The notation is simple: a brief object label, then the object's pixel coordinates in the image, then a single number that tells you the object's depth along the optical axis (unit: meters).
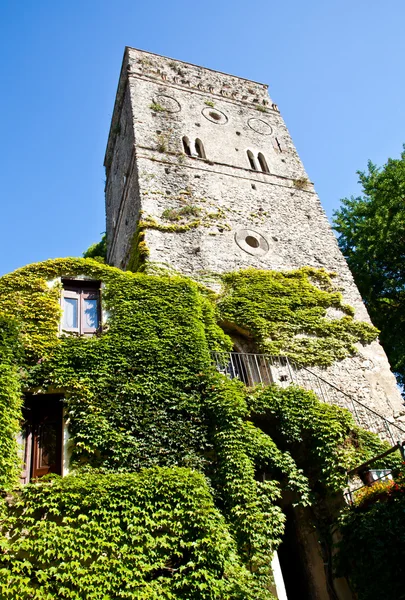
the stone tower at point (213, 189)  14.30
